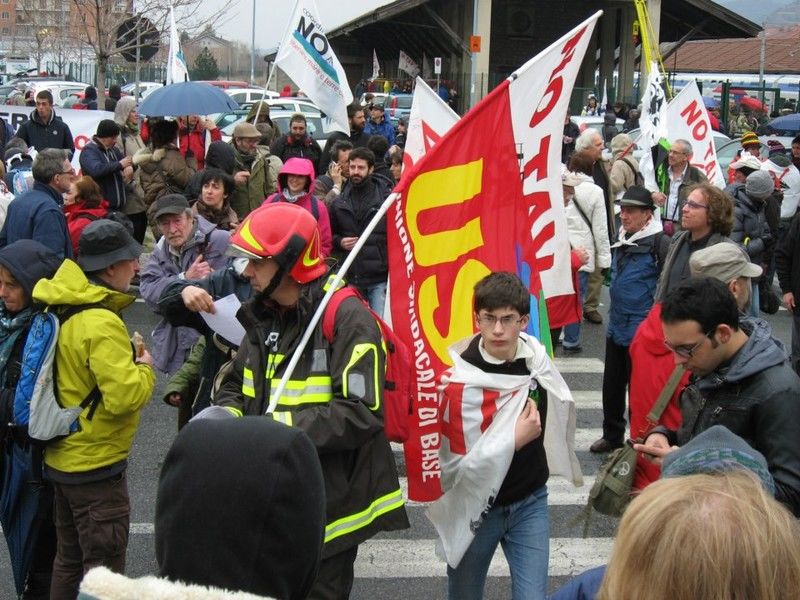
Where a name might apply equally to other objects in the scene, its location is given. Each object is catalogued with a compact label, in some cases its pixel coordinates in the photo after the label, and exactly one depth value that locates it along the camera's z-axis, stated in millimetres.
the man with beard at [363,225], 8953
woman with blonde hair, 1622
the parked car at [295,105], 24781
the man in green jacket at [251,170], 10625
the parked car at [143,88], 33250
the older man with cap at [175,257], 5922
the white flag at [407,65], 31803
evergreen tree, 57031
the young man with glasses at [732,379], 3354
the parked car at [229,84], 36994
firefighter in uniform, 3412
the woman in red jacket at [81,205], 8617
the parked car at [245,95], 29469
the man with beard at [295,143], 12781
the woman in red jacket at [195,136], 11602
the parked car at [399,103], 28609
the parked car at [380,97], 28781
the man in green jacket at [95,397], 4074
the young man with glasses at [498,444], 3885
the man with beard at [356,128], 13641
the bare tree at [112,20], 20531
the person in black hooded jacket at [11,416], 4195
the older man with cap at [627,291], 7238
